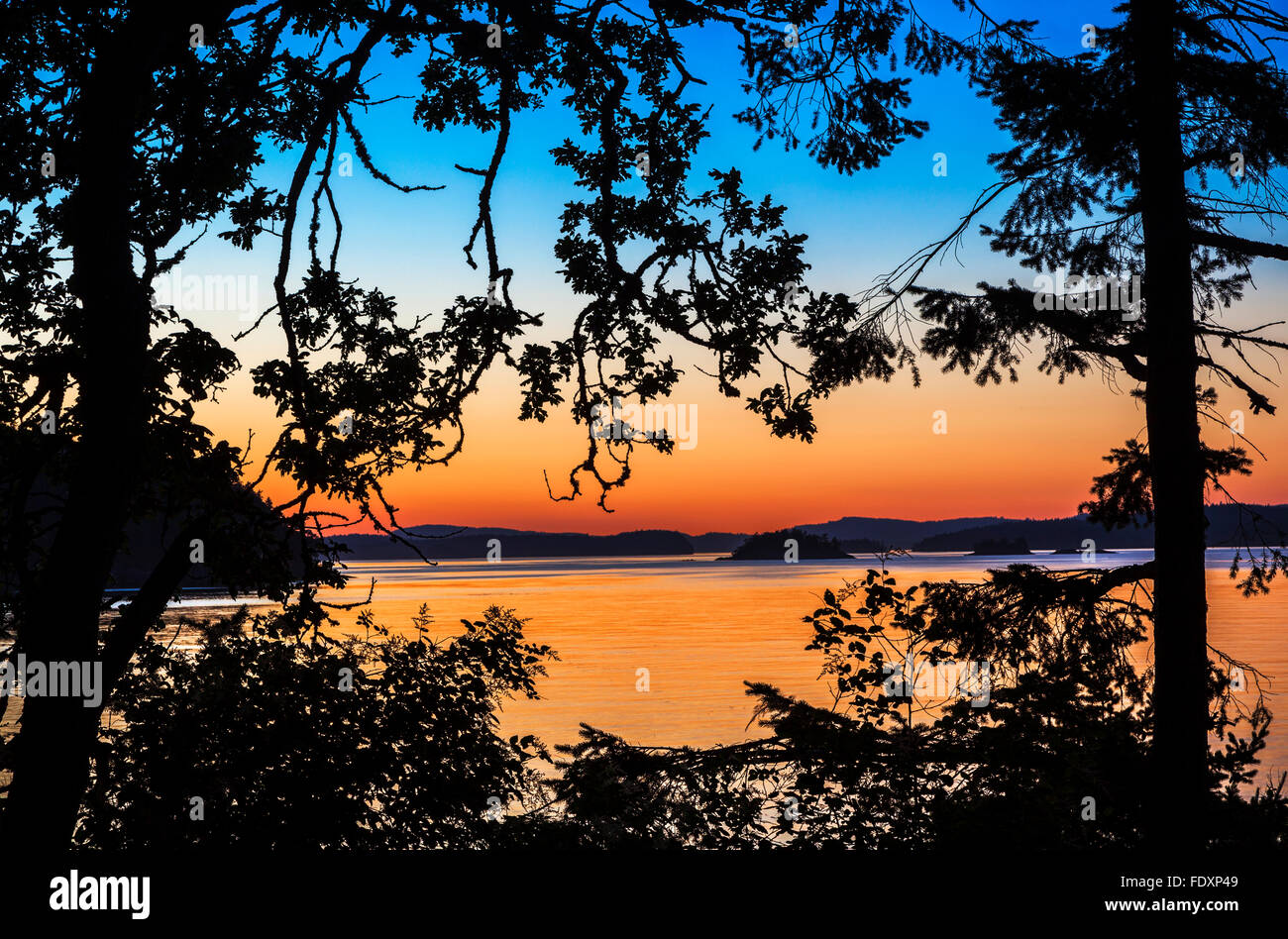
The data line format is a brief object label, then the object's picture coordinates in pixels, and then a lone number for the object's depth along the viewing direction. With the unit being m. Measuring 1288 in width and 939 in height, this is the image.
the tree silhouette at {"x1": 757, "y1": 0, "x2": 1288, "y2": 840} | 8.35
